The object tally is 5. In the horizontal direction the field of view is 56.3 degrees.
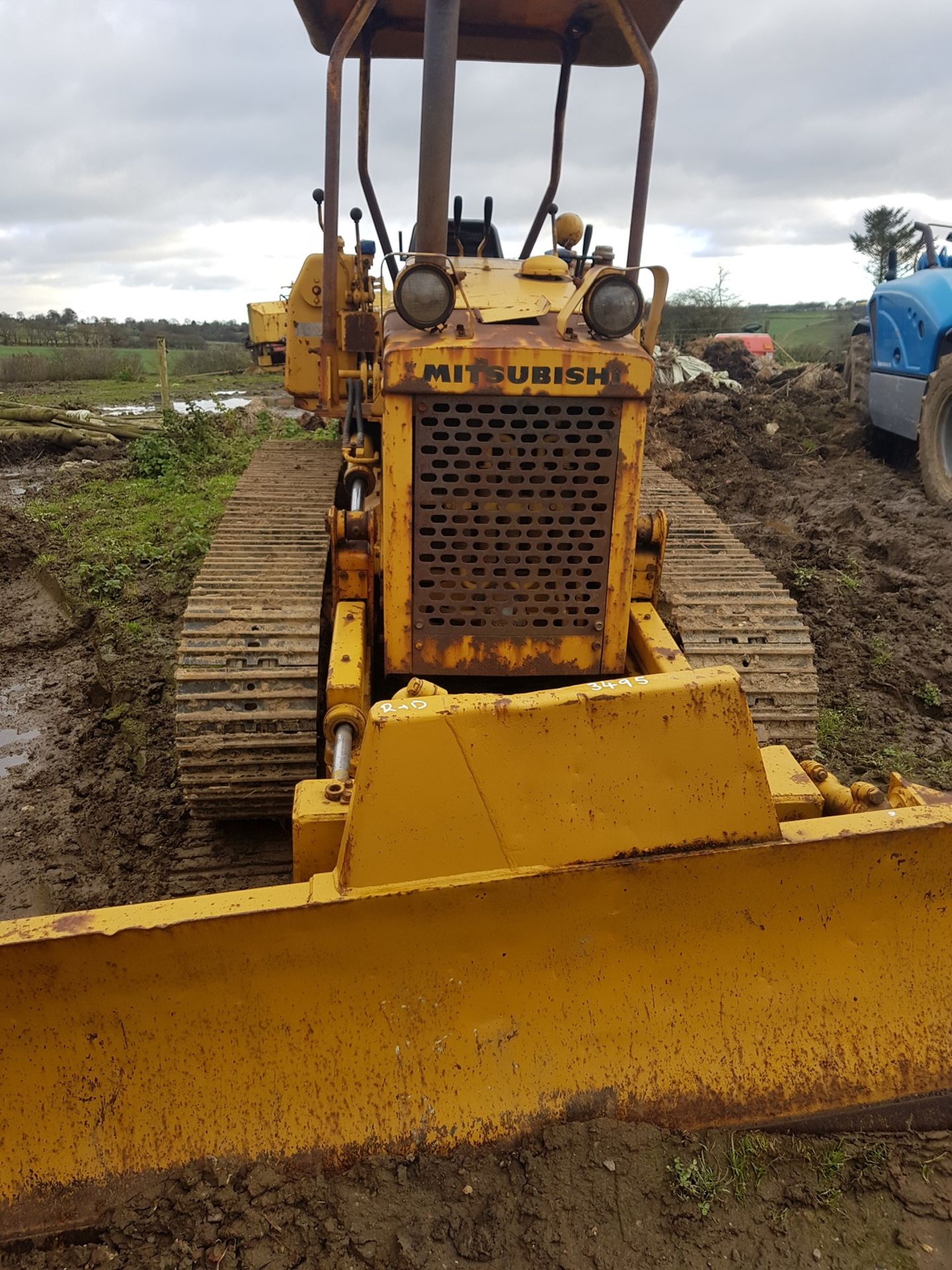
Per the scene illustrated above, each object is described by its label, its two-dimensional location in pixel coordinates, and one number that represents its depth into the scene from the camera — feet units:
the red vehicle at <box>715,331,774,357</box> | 73.36
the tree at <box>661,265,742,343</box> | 98.12
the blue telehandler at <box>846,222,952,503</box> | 29.68
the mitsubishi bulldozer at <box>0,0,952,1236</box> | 7.21
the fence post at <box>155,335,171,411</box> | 55.06
